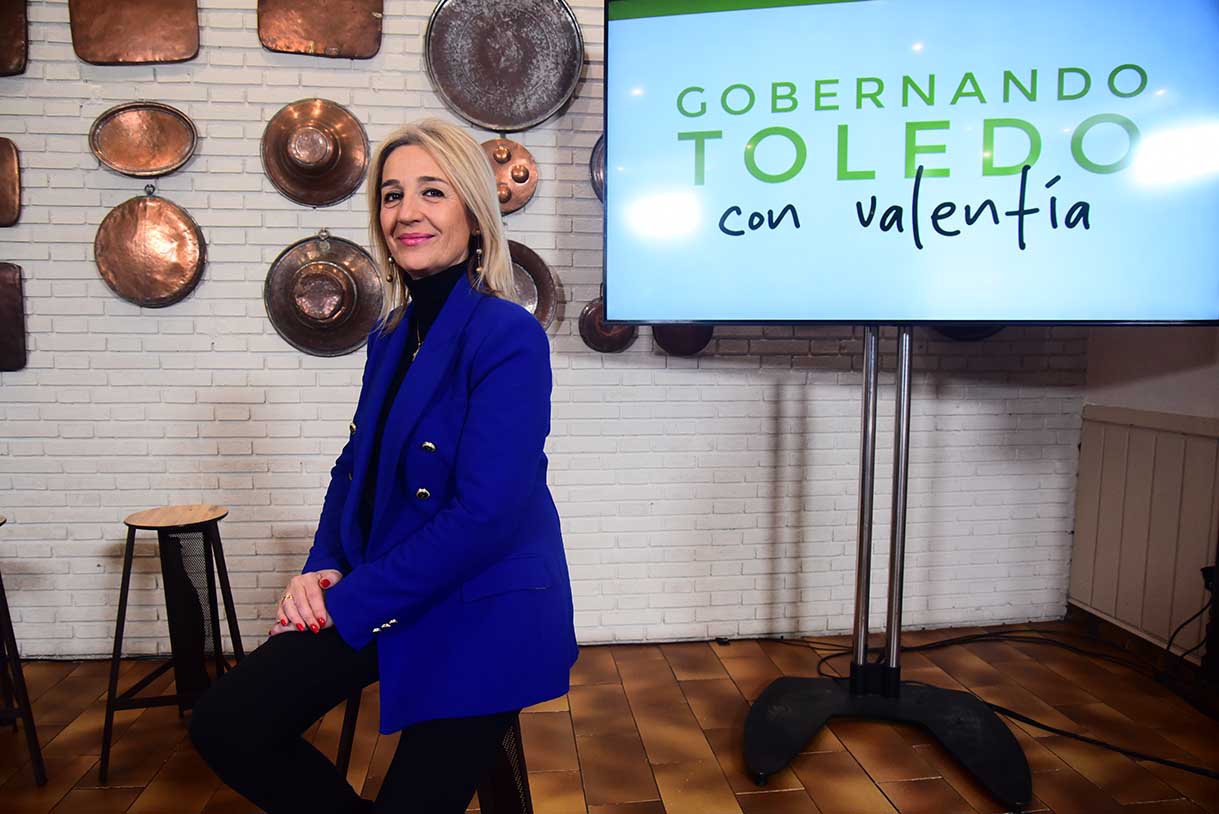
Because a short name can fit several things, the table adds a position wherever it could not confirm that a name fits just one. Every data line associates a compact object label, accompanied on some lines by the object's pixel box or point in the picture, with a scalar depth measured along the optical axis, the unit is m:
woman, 1.17
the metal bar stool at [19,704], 1.90
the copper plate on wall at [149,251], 2.47
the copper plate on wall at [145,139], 2.44
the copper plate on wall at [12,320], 2.46
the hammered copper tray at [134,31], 2.40
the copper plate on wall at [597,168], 2.58
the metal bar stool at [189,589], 2.07
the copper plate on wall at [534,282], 2.58
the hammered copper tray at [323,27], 2.44
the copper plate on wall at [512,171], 2.53
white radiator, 2.39
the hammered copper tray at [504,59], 2.48
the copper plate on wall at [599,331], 2.62
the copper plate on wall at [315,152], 2.44
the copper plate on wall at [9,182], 2.43
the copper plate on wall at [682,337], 2.65
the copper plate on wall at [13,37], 2.39
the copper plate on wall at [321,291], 2.51
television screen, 1.86
